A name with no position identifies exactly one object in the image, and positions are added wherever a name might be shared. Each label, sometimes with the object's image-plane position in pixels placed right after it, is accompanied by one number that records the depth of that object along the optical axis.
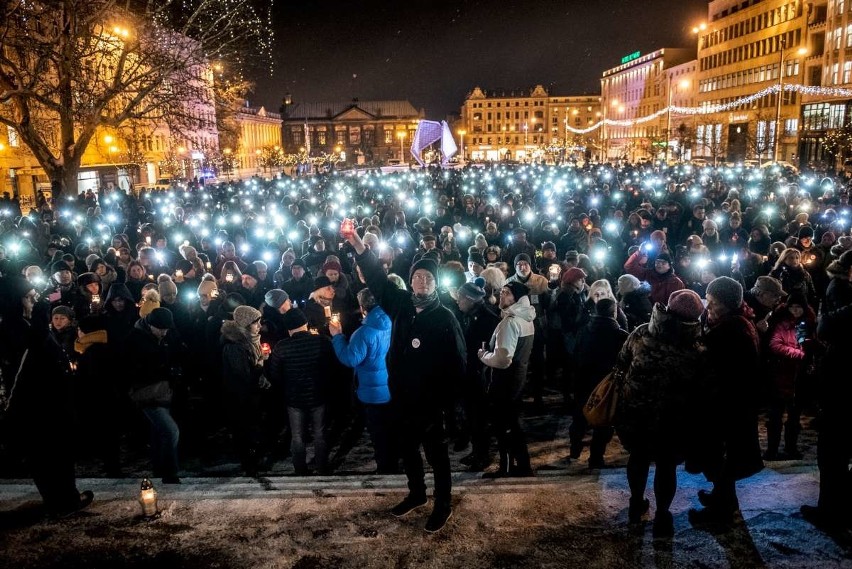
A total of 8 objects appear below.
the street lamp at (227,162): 57.60
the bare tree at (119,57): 20.62
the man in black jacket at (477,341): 5.89
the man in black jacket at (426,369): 4.36
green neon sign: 117.97
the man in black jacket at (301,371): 5.62
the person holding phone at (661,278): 8.19
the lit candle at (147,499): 4.68
